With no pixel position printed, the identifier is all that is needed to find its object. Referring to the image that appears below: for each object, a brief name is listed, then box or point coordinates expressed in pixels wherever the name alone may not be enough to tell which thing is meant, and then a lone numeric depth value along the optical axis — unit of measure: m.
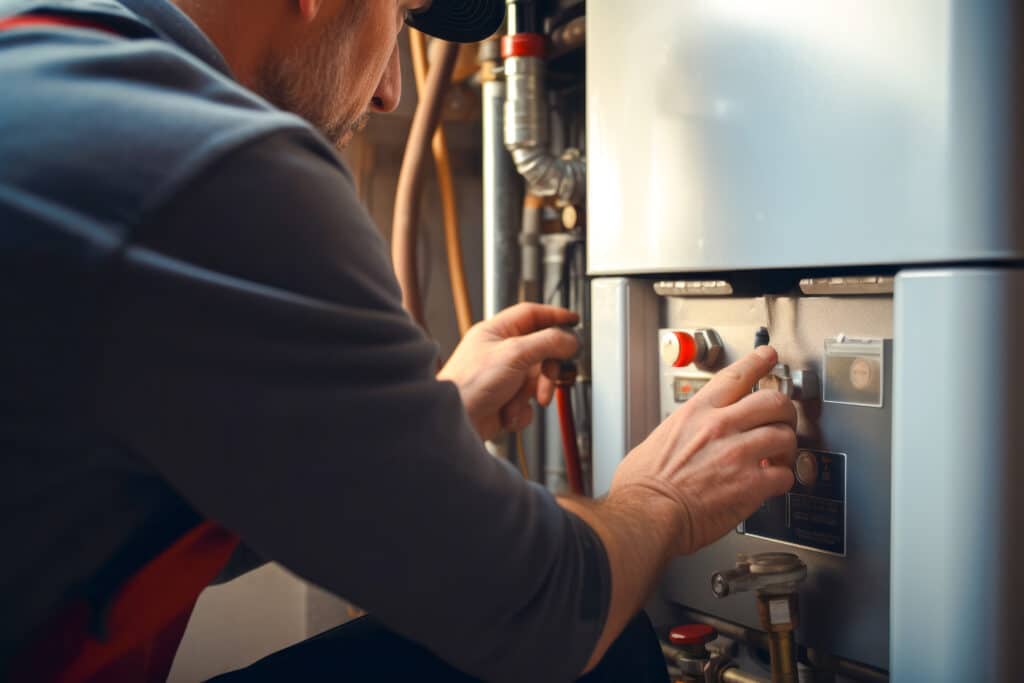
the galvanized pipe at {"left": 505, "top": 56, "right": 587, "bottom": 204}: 1.22
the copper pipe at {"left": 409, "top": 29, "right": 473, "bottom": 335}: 1.49
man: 0.47
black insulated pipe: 1.22
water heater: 0.71
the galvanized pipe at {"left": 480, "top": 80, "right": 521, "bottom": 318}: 1.37
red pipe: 1.22
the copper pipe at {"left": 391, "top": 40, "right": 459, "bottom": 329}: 1.36
